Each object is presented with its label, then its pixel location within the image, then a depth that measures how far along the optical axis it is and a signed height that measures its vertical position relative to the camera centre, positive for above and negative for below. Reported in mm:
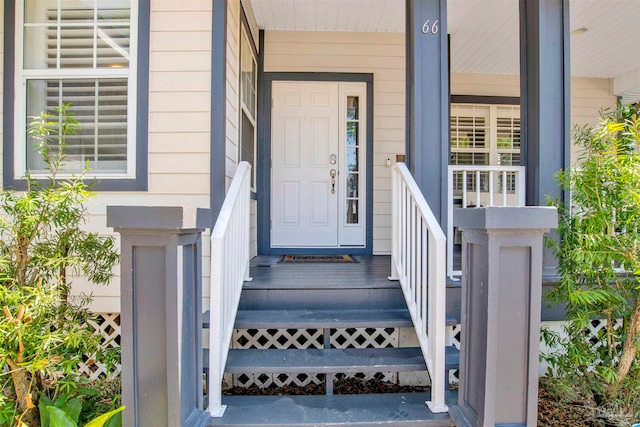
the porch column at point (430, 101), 2777 +833
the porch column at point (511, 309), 1622 -416
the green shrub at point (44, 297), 1738 -405
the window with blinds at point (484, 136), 5586 +1173
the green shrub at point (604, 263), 2004 -267
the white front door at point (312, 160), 4613 +646
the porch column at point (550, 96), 2766 +871
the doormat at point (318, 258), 4004 -500
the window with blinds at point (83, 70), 2793 +1043
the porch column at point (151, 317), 1605 -456
